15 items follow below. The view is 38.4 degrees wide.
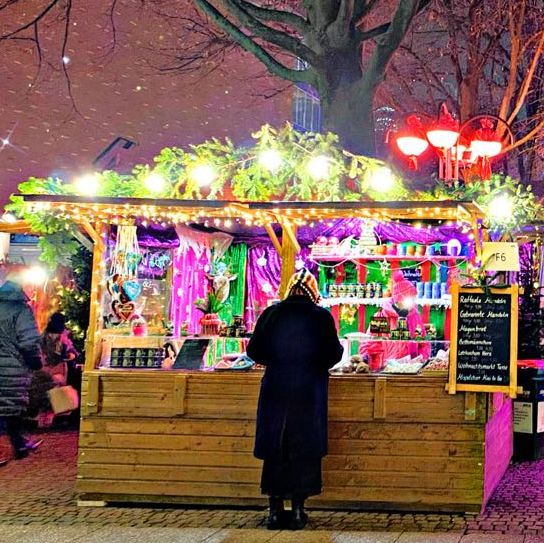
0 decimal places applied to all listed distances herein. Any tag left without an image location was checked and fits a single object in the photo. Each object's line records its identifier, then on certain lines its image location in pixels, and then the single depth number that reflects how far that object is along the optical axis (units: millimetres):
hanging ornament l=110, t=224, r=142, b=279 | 7934
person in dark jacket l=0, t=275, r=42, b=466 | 8586
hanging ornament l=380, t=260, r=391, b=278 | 11836
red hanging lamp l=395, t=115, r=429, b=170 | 11273
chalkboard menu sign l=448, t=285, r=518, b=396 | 6617
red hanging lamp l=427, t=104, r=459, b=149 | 11008
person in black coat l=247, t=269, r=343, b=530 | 6065
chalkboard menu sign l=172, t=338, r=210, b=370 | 7219
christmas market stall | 6668
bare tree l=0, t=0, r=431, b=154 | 11211
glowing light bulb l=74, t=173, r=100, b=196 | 7750
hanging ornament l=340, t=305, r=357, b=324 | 12133
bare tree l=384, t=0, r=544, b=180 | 15906
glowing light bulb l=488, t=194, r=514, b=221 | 8131
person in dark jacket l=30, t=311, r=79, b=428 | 11055
